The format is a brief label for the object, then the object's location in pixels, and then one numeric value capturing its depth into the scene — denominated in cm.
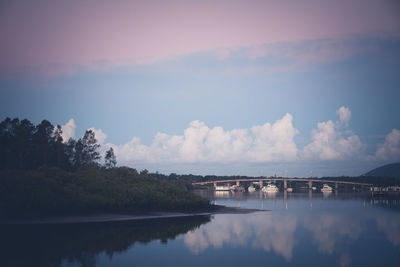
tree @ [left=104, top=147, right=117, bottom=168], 12432
